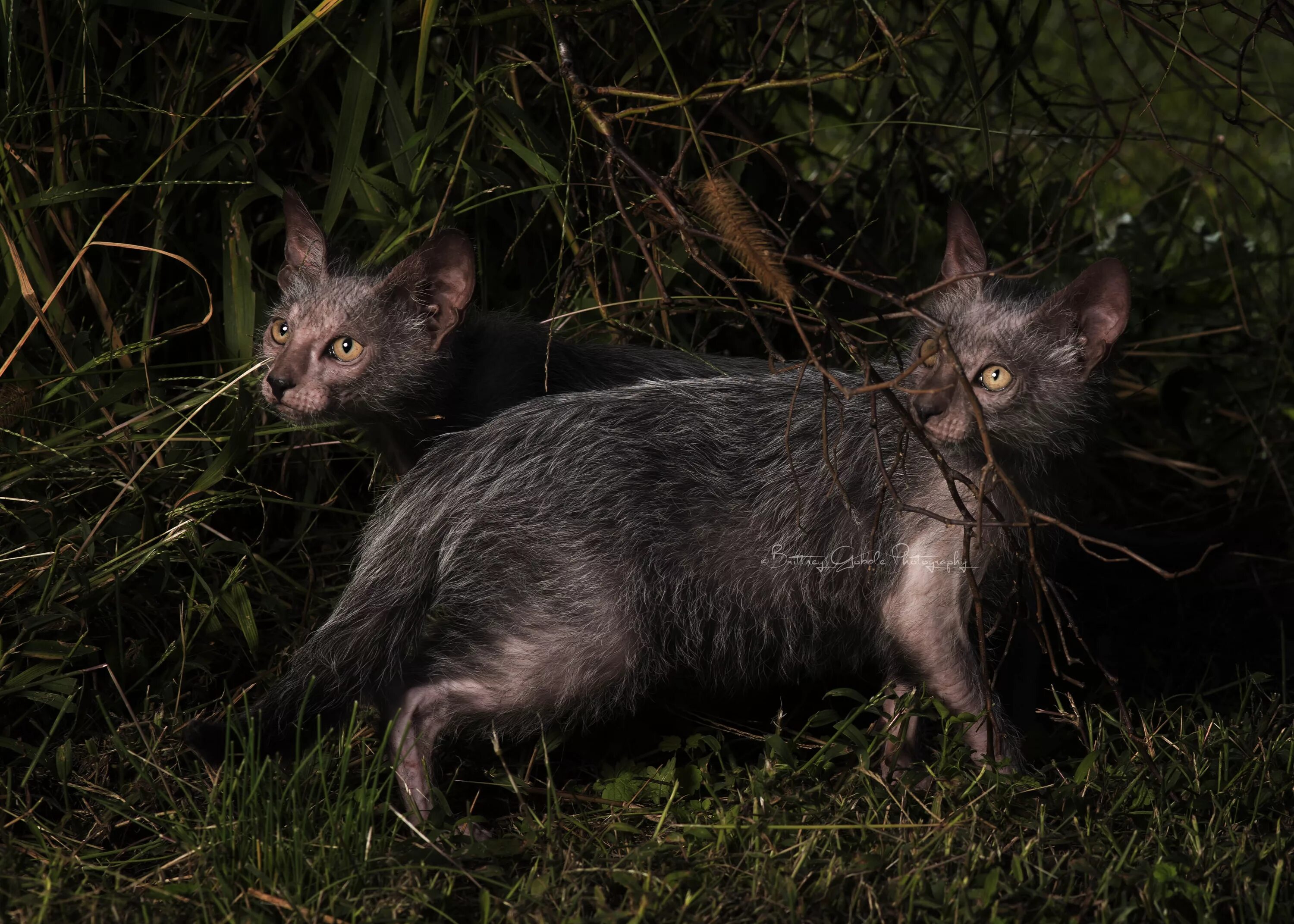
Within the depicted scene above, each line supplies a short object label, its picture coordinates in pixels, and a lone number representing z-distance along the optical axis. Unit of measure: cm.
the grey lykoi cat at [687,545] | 321
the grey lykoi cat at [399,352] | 374
